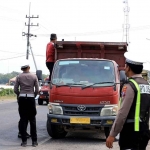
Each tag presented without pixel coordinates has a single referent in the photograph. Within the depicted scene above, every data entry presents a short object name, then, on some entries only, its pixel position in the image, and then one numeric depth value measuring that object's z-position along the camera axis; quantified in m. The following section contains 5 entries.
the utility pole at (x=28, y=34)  92.54
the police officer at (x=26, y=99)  13.97
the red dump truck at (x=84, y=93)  14.23
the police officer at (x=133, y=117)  6.75
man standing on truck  16.90
